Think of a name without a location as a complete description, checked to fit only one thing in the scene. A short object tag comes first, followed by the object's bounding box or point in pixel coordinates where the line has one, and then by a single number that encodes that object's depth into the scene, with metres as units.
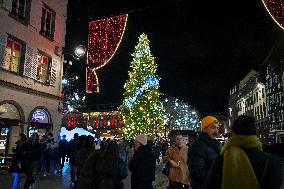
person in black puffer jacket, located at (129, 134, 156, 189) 7.68
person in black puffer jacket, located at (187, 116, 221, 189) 5.27
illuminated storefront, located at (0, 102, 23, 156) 20.11
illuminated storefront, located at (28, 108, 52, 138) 22.64
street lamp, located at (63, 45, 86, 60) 22.15
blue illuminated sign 23.02
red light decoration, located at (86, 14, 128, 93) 20.52
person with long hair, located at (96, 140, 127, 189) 6.71
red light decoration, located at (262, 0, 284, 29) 13.73
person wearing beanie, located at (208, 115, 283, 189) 3.14
